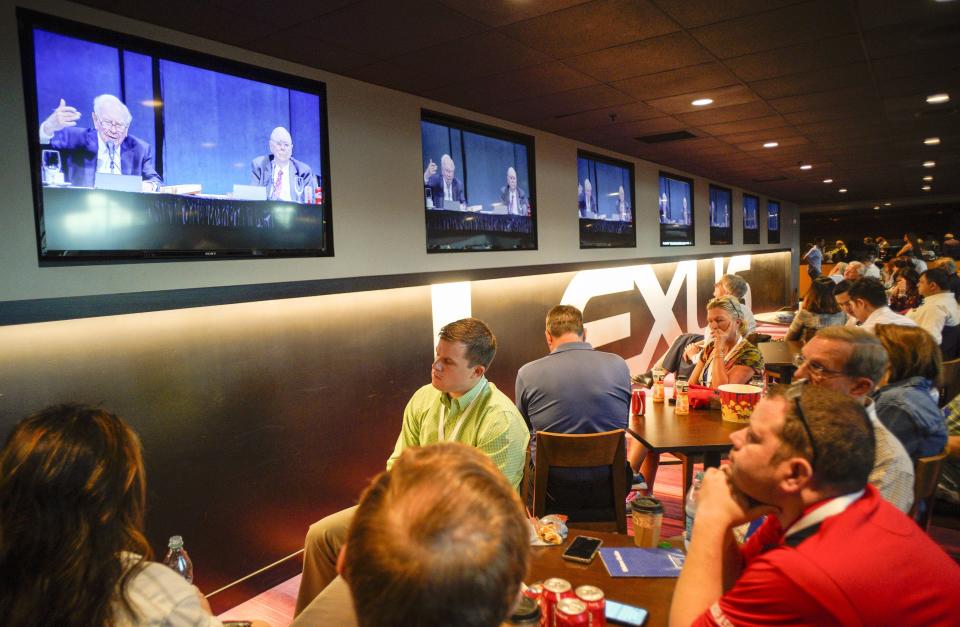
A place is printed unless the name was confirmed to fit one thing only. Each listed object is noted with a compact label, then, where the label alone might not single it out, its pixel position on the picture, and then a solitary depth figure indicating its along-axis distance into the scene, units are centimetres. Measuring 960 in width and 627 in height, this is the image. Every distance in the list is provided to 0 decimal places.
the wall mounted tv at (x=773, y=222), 1236
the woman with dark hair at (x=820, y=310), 550
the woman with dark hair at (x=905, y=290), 759
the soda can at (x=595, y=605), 132
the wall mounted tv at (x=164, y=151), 232
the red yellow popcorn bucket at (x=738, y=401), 307
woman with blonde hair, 353
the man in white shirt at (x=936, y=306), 515
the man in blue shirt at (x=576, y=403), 273
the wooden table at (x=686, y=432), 284
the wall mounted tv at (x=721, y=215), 931
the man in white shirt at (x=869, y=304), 425
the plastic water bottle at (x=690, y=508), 170
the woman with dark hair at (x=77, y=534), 118
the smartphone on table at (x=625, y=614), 135
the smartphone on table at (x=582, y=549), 162
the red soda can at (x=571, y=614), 127
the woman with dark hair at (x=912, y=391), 243
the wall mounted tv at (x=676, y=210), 766
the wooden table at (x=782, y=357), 498
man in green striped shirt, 233
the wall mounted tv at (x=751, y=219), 1084
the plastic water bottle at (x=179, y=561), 237
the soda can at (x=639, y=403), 339
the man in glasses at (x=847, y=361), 225
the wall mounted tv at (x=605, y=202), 595
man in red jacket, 111
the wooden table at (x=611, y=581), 142
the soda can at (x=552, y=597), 132
